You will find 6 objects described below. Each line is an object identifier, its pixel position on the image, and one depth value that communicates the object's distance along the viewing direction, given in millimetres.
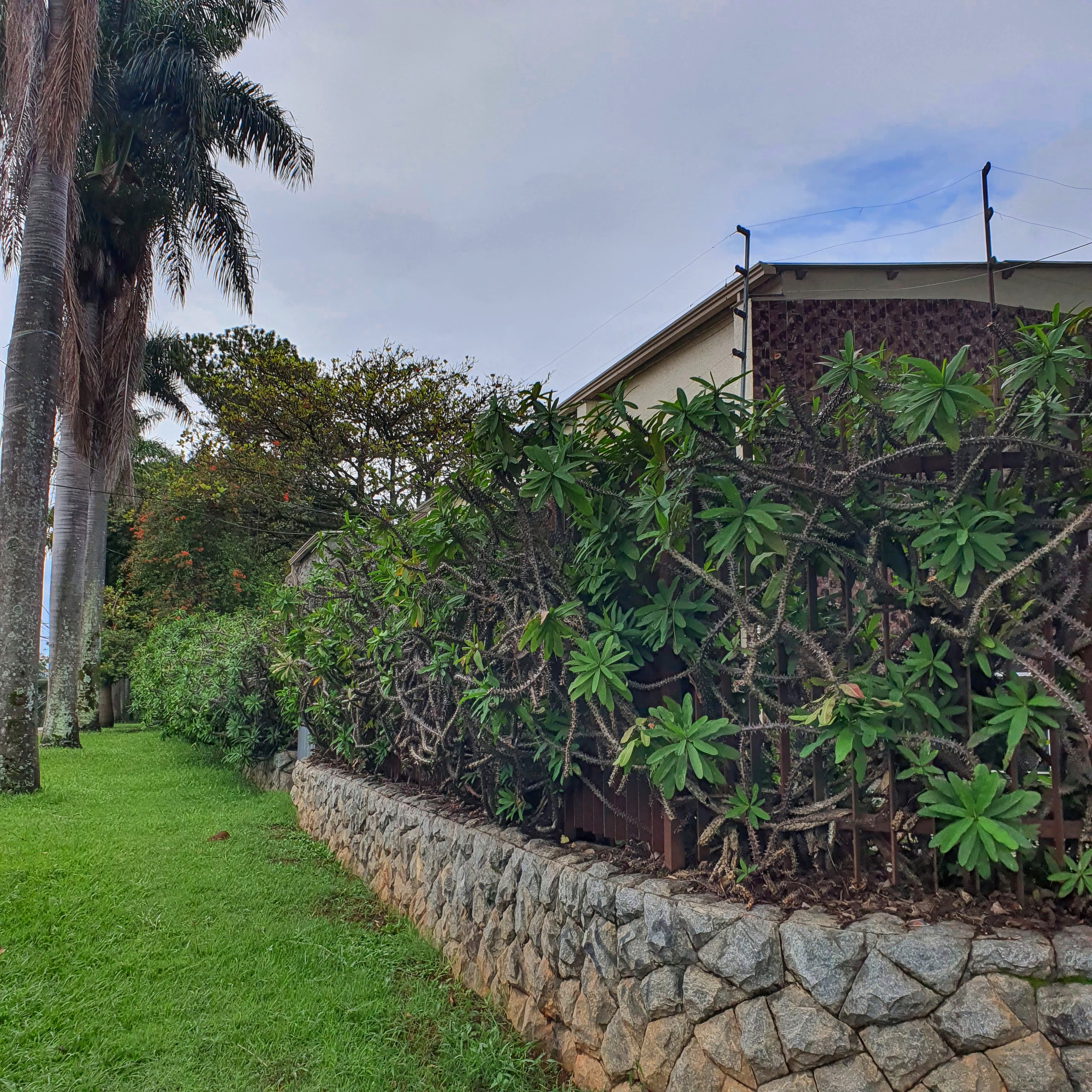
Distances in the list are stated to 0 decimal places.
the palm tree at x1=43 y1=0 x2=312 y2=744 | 11547
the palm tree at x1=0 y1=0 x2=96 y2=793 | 8320
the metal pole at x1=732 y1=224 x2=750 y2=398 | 7215
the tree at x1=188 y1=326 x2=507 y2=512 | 17828
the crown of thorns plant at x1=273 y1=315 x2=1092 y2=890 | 2301
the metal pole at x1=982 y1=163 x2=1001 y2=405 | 7070
